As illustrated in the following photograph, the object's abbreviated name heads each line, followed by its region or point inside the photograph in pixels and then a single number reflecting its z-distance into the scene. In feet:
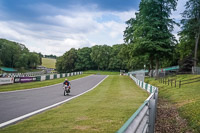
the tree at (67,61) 387.55
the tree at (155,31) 121.90
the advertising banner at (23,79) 102.04
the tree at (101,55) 380.17
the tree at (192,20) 128.14
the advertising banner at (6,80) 89.27
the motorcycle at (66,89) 62.41
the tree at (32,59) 421.59
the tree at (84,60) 394.23
